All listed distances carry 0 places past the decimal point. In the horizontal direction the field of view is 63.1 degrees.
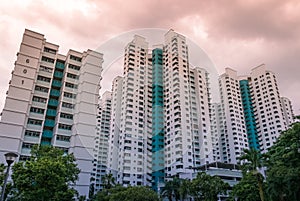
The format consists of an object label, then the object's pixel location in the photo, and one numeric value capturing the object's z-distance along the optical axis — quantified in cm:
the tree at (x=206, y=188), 3085
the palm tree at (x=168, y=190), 4053
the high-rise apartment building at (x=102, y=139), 6362
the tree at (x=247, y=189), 2402
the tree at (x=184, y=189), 3493
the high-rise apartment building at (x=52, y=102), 2983
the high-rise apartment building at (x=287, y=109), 7362
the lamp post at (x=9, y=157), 911
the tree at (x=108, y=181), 3953
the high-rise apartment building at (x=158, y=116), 5006
